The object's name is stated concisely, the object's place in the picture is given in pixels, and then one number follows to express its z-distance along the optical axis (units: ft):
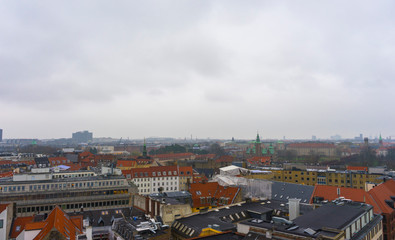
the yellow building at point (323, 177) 309.63
